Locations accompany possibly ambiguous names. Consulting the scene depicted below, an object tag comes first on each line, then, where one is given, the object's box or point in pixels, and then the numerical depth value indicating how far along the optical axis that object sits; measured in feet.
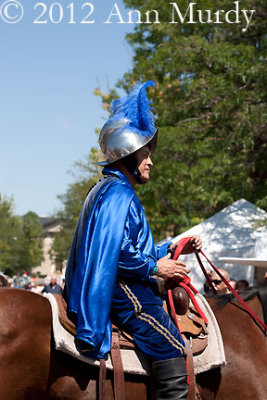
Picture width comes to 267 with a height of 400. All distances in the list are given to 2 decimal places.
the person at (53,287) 44.70
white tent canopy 39.29
